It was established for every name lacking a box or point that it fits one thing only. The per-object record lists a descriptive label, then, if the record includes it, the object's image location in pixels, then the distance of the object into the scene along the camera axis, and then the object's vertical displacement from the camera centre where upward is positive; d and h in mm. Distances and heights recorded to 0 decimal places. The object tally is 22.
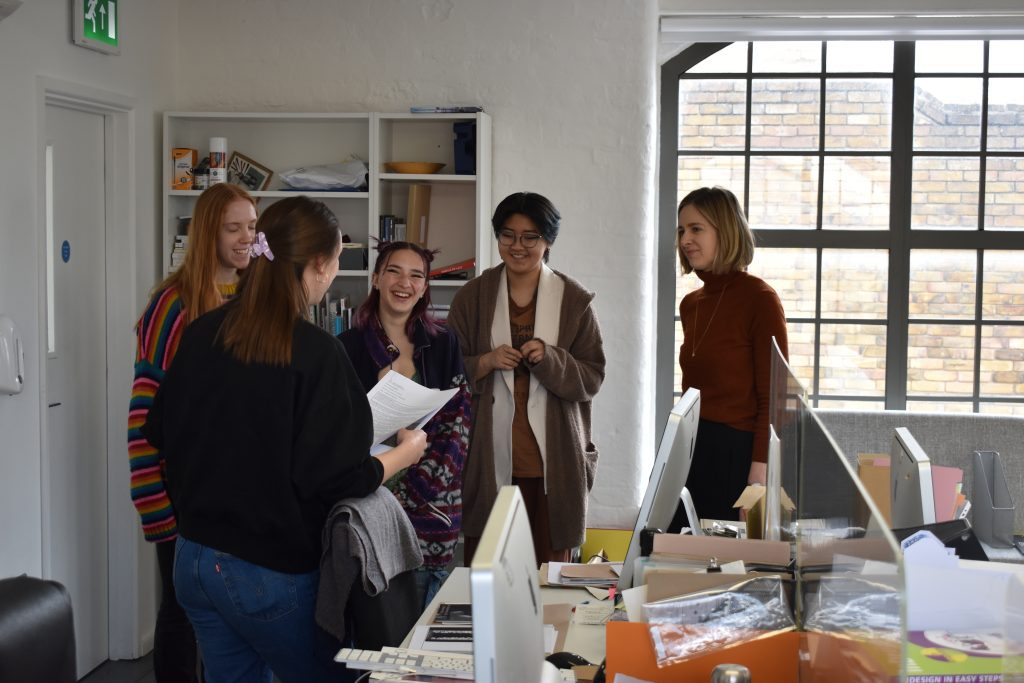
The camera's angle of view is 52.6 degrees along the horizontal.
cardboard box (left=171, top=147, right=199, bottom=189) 4223 +439
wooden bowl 4277 +455
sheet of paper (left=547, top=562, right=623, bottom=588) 2398 -693
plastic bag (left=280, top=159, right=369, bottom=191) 4309 +404
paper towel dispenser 3133 -262
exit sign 3580 +888
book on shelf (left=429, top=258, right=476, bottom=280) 4309 +31
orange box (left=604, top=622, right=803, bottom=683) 1518 -561
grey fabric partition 4285 -639
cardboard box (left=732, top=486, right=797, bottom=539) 2494 -554
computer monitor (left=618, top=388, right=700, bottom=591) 1929 -389
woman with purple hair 2814 -250
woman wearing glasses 3338 -326
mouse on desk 1871 -693
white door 3682 -371
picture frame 4441 +439
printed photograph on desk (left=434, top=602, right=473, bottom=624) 2127 -698
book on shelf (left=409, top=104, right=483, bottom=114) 4262 +689
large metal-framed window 4738 +406
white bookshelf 4367 +528
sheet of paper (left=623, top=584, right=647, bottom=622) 1646 -514
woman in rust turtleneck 3334 -240
